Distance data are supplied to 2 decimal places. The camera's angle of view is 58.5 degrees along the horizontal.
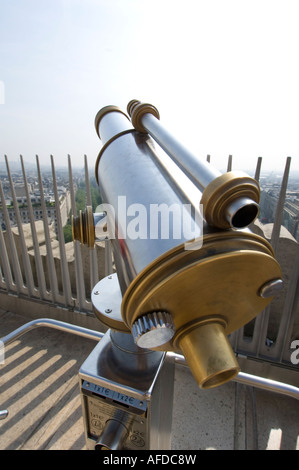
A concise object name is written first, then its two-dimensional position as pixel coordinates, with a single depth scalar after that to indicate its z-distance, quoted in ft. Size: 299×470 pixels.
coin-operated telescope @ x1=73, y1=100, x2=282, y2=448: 0.89
